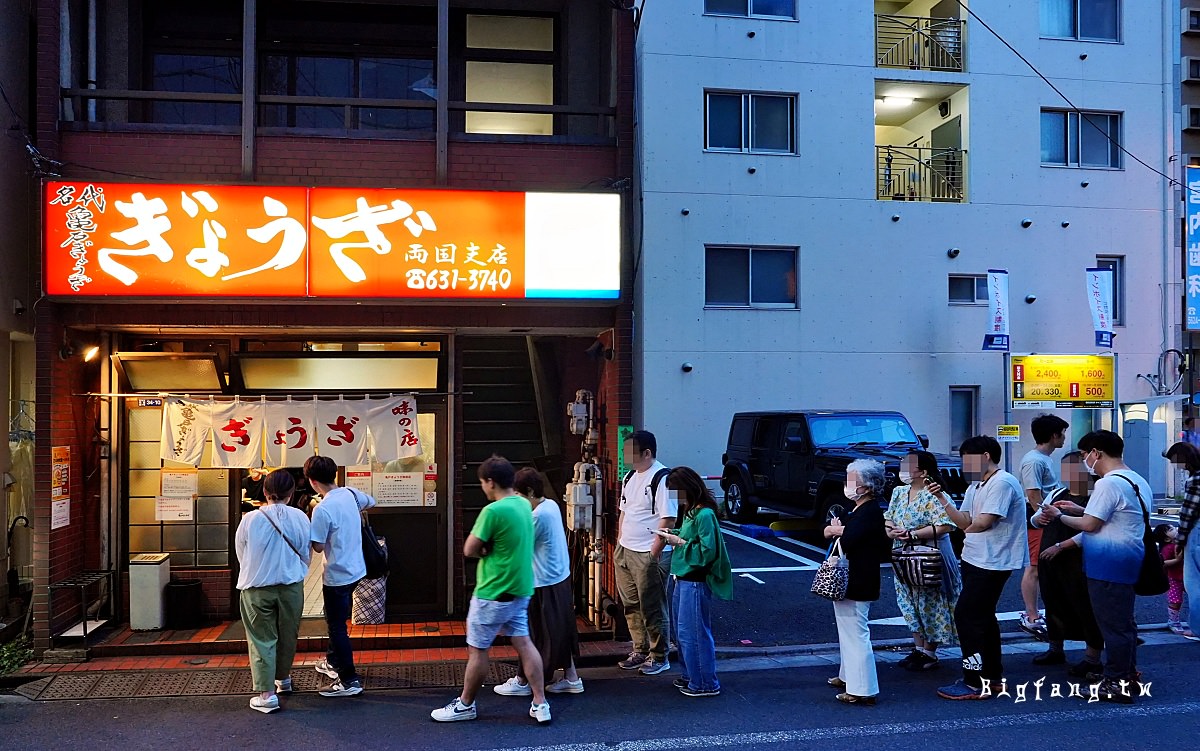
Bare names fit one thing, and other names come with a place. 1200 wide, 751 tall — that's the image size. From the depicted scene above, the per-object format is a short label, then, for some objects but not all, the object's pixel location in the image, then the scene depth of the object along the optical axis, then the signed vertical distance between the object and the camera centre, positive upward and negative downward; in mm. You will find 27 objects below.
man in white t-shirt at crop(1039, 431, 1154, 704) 6164 -1311
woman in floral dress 6948 -1389
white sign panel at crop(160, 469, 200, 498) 8656 -1022
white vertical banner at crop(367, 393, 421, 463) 8344 -480
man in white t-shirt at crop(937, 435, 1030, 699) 6320 -1376
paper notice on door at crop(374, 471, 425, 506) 8766 -1115
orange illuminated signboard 7402 +1163
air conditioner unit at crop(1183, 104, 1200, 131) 21016 +6043
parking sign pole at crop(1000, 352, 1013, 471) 17578 -305
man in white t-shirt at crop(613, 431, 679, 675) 7113 -1504
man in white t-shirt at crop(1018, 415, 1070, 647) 7953 -1126
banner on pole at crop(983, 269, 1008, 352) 17312 +1191
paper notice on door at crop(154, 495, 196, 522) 8633 -1274
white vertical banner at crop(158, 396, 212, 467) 8102 -454
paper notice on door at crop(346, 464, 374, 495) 8742 -997
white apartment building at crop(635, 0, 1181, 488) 17344 +3420
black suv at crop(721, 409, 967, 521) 12500 -1198
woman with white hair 6234 -1412
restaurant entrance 8367 -687
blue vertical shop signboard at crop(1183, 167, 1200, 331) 18344 +2928
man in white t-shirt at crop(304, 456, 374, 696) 6613 -1407
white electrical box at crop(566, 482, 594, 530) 8203 -1199
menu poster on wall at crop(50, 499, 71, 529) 7504 -1158
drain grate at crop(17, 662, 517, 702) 6680 -2378
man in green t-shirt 5965 -1418
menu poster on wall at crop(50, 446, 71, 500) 7516 -810
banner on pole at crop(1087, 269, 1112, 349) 17797 +1361
